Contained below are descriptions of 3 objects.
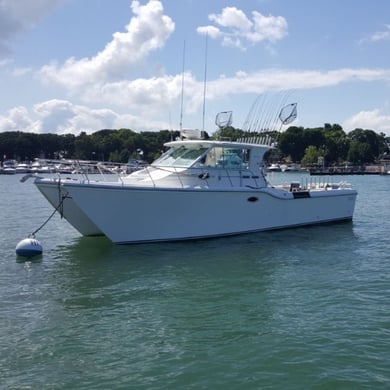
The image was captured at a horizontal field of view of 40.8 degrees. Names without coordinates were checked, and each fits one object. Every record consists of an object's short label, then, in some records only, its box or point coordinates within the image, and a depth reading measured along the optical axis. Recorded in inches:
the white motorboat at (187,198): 644.1
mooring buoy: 623.2
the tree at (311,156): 5162.4
